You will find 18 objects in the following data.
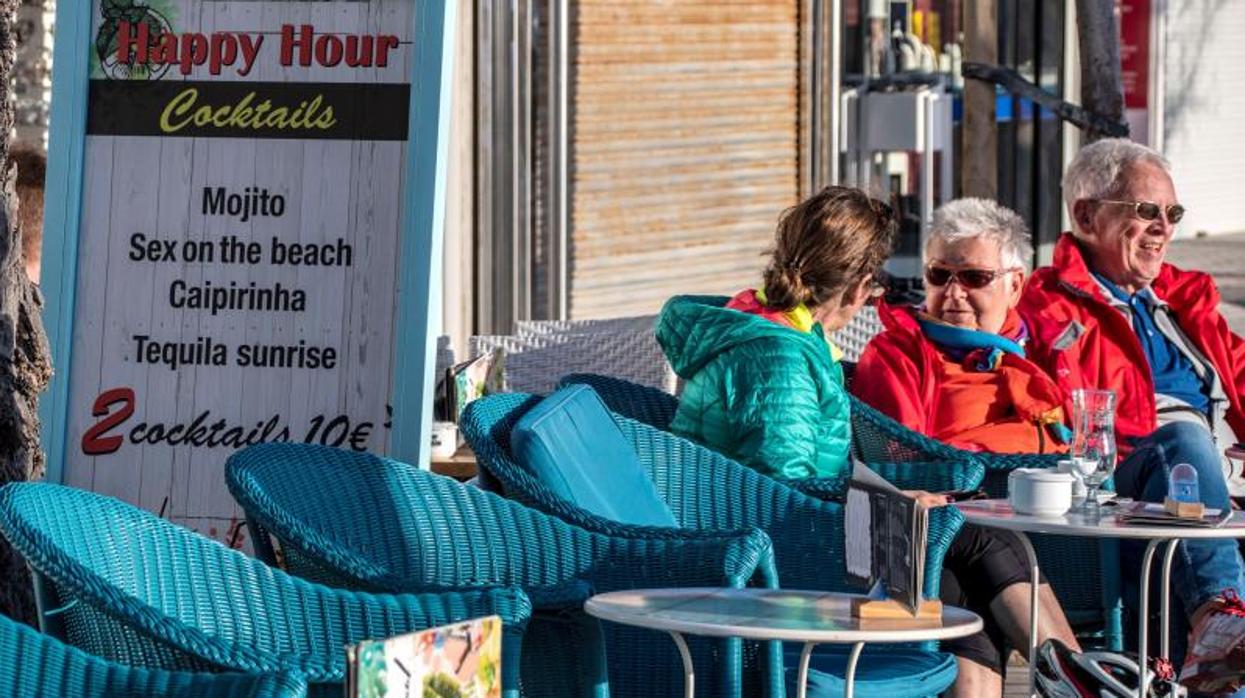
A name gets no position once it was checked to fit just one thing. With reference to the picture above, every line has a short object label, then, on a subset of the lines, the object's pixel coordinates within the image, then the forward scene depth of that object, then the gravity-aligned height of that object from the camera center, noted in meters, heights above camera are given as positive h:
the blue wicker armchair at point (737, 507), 7.74 +0.17
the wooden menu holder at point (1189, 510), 8.28 +0.18
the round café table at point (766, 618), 5.96 -0.03
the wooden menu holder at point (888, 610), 6.22 -0.02
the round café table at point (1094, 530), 7.95 +0.14
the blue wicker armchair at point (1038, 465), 9.60 +0.25
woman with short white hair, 10.43 +0.58
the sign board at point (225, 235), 8.37 +0.67
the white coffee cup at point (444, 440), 10.67 +0.36
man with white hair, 11.04 +0.76
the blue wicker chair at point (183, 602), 5.73 -0.03
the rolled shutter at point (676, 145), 18.44 +2.05
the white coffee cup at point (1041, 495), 8.34 +0.21
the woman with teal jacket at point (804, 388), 8.93 +0.43
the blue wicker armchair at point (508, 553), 6.96 +0.06
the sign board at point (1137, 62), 41.98 +5.34
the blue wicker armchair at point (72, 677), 5.29 -0.12
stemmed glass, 8.55 +0.32
